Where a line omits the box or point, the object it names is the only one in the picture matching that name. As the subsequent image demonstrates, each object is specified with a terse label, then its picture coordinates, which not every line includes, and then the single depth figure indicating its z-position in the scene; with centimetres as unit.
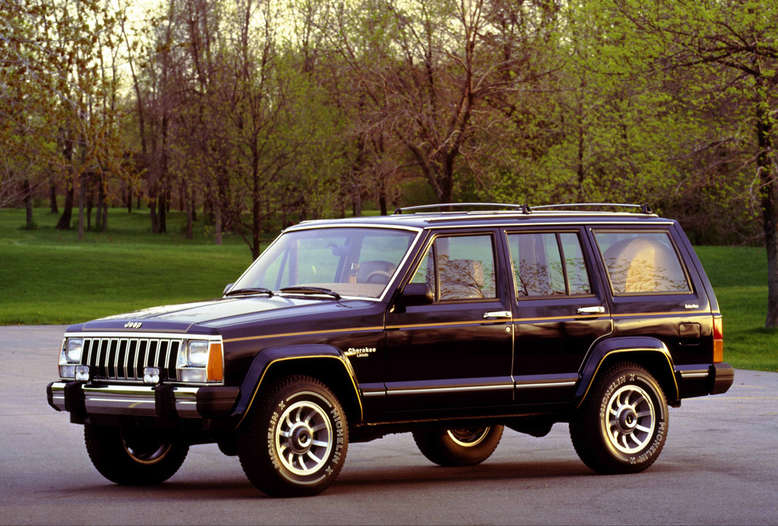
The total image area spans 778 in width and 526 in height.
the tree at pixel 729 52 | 4081
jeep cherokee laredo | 1460
